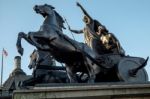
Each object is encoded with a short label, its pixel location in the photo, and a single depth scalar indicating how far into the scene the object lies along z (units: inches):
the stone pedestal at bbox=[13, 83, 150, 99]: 648.4
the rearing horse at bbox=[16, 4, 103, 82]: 701.3
